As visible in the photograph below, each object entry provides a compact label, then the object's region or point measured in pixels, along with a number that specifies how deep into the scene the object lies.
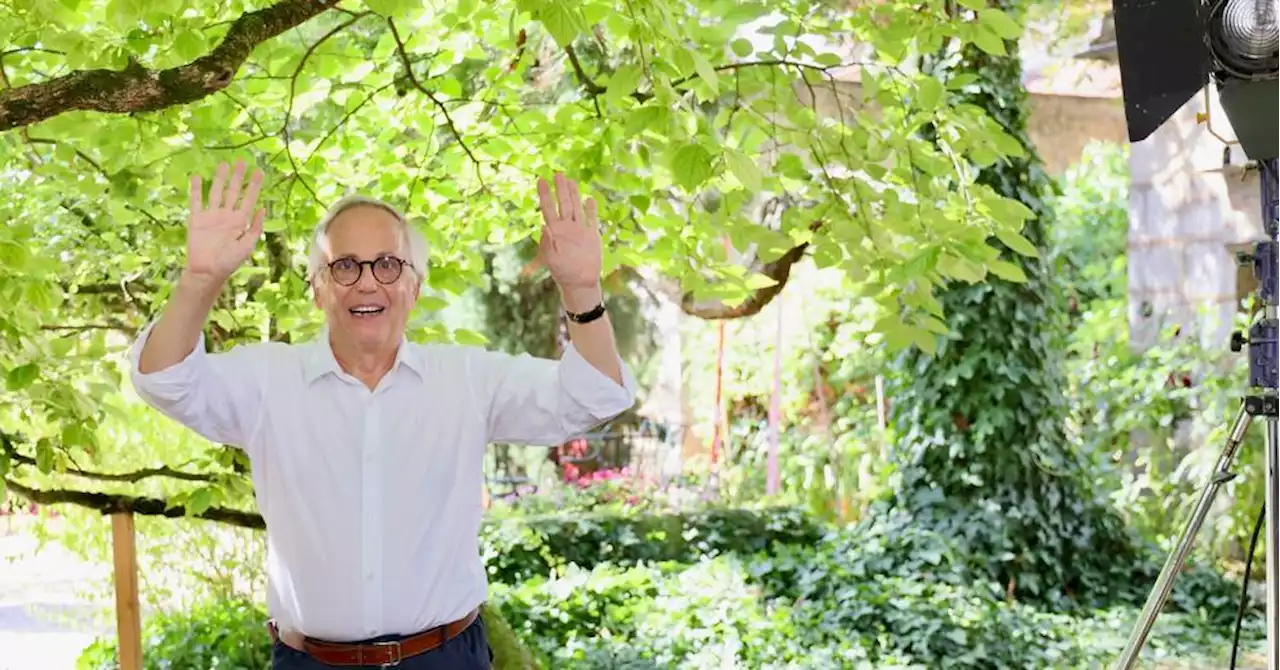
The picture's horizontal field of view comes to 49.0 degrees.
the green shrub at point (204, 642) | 4.18
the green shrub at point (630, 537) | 5.71
